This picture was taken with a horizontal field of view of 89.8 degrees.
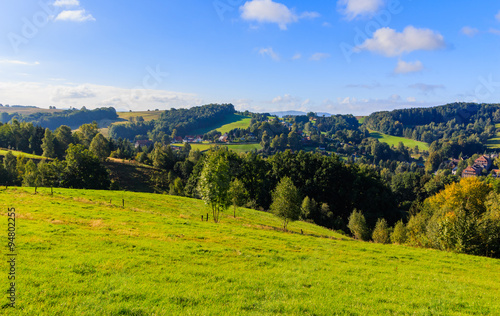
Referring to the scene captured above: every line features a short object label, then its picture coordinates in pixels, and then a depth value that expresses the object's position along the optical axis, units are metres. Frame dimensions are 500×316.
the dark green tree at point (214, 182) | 37.09
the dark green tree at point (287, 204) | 41.50
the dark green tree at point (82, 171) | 67.56
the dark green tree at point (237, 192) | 50.69
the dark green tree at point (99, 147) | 104.76
